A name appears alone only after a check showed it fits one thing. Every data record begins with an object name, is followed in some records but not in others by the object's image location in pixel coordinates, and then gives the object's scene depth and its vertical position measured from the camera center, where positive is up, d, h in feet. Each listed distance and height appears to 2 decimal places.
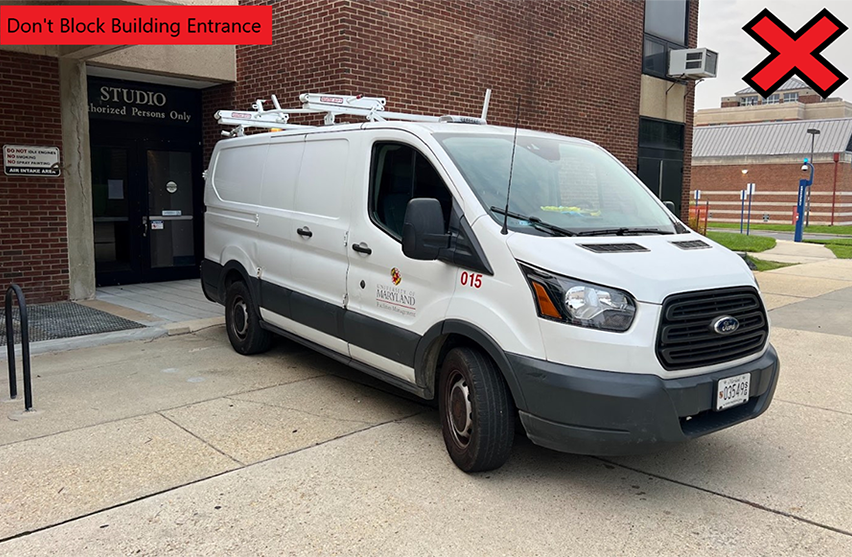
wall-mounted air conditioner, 49.37 +9.42
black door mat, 25.11 -4.61
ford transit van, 12.38 -1.76
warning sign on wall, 29.07 +1.46
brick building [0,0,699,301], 30.04 +5.06
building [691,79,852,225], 151.12 +7.82
